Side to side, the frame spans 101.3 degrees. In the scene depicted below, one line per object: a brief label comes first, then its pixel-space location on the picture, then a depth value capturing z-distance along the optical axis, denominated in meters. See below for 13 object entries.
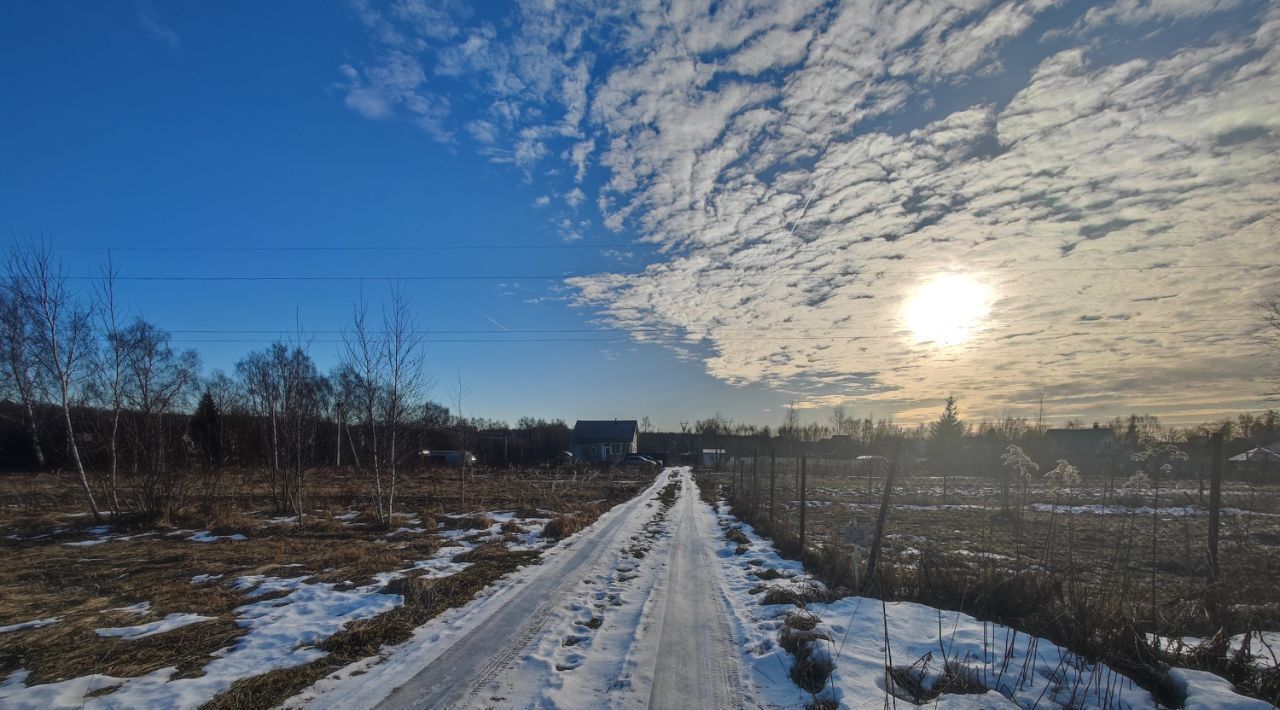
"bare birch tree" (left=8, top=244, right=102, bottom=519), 13.62
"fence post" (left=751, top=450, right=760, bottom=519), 17.61
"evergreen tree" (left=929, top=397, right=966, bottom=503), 60.14
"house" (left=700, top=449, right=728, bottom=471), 62.74
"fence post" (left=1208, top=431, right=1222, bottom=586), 5.63
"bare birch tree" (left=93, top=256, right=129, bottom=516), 14.53
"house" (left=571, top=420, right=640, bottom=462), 75.44
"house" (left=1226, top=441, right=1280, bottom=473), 26.69
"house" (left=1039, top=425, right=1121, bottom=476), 55.41
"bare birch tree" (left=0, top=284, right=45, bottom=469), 15.45
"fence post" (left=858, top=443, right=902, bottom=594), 7.72
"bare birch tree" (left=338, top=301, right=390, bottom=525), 14.27
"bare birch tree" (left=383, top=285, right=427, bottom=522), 14.46
